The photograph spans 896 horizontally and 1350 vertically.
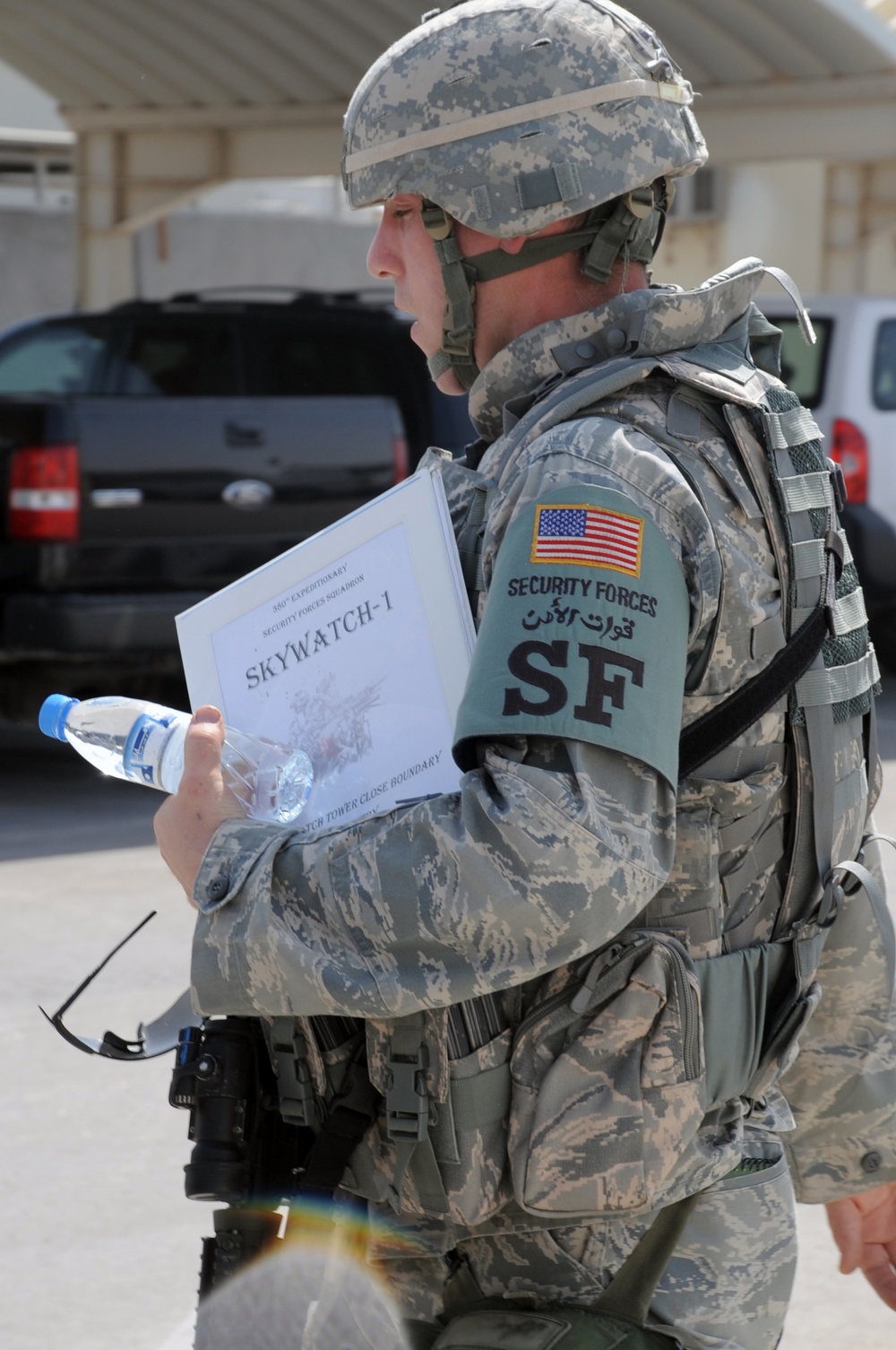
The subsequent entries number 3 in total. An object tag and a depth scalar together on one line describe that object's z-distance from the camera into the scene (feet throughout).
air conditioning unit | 116.06
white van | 58.54
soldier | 9.92
